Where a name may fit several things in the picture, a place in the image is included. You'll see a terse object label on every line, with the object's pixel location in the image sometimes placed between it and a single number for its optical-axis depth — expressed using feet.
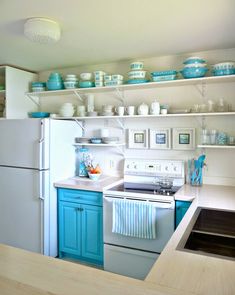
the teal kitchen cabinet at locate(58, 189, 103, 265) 9.27
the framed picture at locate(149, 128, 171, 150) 9.99
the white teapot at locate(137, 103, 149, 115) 9.66
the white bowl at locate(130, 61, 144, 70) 9.55
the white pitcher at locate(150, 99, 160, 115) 9.50
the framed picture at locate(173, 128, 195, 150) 9.62
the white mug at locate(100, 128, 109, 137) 10.81
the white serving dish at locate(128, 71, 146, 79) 9.63
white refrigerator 9.62
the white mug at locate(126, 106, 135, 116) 9.95
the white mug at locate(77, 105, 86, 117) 11.00
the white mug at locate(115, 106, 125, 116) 10.08
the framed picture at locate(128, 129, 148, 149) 10.39
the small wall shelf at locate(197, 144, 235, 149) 8.34
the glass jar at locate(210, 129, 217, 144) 9.10
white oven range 8.17
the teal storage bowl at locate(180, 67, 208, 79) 8.75
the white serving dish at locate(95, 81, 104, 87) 10.34
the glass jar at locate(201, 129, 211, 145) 9.19
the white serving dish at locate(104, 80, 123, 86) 10.02
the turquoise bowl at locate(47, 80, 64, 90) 11.18
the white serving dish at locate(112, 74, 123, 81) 9.98
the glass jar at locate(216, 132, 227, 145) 8.92
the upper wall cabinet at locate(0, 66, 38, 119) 11.17
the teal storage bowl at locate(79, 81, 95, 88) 10.59
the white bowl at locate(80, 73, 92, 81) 10.61
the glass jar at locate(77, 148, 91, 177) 11.14
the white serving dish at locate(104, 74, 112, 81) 10.11
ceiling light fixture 6.60
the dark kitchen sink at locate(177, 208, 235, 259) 5.15
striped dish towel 8.18
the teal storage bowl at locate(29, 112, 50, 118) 11.72
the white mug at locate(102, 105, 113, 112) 10.40
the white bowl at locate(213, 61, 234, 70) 8.39
